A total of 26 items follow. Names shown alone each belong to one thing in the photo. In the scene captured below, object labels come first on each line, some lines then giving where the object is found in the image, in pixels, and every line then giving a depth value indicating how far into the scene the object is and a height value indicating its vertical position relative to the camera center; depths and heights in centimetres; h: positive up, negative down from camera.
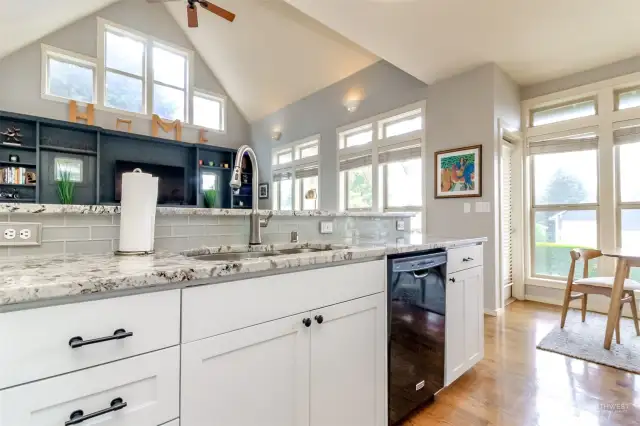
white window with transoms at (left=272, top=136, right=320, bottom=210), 597 +83
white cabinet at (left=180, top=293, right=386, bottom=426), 87 -51
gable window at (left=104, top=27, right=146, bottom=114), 600 +284
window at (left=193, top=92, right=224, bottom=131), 707 +241
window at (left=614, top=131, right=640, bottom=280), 344 +28
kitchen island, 64 -32
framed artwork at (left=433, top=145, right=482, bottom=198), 369 +52
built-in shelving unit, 502 +112
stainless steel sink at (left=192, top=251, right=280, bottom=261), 144 -19
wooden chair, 262 -61
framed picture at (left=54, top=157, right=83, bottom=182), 534 +84
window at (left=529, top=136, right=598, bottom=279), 375 +18
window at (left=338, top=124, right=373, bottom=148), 506 +132
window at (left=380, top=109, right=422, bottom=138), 442 +134
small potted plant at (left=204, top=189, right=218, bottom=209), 638 +39
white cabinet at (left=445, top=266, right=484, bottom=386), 181 -65
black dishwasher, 146 -56
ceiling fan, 368 +244
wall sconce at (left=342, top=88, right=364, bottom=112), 502 +187
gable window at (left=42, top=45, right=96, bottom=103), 536 +247
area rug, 229 -106
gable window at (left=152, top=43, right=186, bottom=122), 657 +283
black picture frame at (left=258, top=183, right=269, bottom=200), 705 +56
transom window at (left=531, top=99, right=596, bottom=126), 375 +127
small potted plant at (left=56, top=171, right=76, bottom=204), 490 +60
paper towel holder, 118 -14
